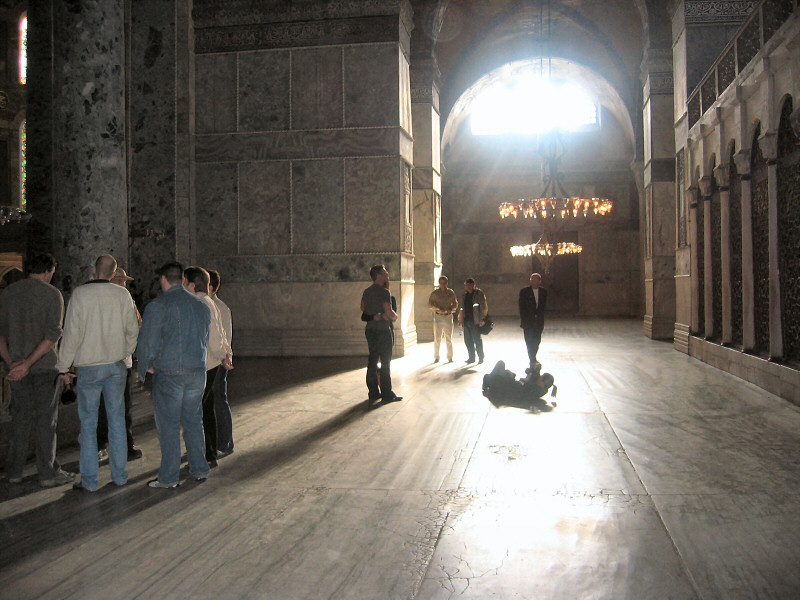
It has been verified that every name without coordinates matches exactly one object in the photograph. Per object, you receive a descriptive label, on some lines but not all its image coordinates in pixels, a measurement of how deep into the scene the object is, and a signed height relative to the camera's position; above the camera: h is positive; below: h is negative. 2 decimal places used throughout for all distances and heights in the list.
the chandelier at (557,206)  17.62 +2.54
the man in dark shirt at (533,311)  10.82 -0.03
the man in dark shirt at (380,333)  8.60 -0.26
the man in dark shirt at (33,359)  5.02 -0.30
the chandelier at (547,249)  20.14 +1.84
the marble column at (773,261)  9.09 +0.57
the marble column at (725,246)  11.37 +0.95
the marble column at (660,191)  17.64 +2.87
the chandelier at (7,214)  14.88 +2.21
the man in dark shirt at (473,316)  12.80 -0.11
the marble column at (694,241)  13.47 +1.24
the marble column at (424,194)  18.03 +2.94
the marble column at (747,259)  10.22 +0.67
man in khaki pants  12.96 +0.00
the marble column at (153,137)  8.34 +2.07
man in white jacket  4.84 -0.25
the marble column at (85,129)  5.98 +1.56
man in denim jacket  4.89 -0.30
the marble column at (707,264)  12.59 +0.75
